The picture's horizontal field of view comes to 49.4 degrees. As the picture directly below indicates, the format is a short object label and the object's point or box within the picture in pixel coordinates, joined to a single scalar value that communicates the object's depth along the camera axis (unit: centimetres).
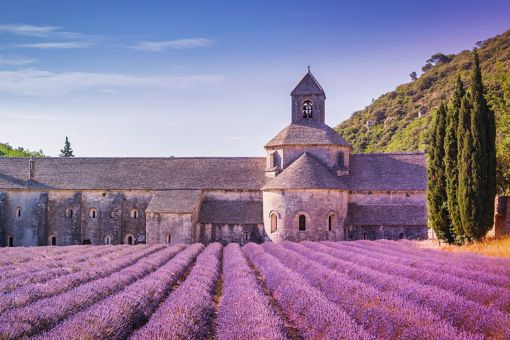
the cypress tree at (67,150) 8838
